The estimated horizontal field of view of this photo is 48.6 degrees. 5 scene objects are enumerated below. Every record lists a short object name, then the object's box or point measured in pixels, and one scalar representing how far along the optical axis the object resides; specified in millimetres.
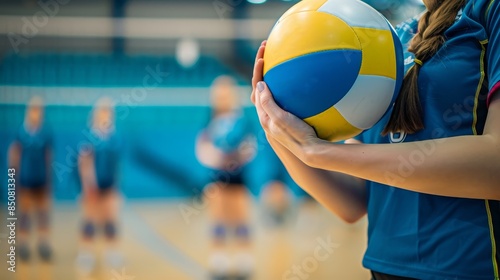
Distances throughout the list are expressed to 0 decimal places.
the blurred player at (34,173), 6107
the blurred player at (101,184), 5777
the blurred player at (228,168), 5305
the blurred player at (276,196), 7457
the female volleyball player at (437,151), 1012
